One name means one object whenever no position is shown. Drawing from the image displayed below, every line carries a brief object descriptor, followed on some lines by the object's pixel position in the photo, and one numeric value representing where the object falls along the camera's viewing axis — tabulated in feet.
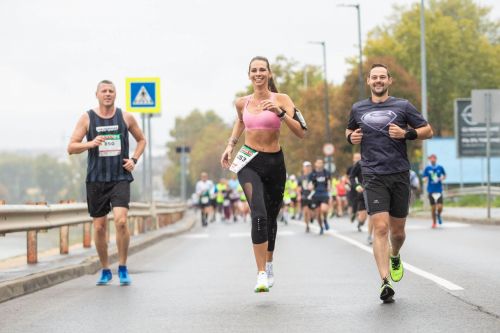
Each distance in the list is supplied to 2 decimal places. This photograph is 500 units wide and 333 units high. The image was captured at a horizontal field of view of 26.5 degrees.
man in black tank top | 35.06
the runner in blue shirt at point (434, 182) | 81.92
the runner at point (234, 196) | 140.85
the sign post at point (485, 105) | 83.66
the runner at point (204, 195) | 120.88
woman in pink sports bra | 29.14
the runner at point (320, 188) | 79.46
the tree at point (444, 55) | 236.63
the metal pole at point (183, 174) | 192.53
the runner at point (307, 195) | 82.38
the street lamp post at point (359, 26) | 156.99
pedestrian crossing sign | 72.59
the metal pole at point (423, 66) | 120.78
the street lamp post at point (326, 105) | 195.03
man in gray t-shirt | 29.14
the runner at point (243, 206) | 133.69
